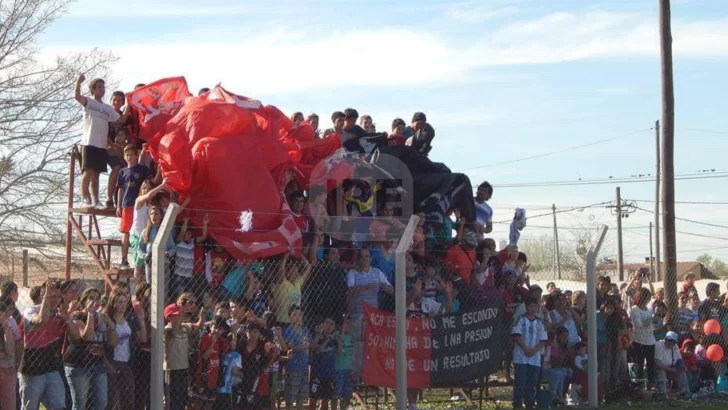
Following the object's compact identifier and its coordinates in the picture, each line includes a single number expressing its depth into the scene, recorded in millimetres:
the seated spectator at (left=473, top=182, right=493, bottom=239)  13992
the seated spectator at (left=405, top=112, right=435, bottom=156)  13859
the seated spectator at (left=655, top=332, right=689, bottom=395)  15141
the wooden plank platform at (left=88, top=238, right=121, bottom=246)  12779
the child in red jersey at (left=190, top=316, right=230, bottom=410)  10289
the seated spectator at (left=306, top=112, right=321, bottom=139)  13852
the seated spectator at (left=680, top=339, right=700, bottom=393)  15484
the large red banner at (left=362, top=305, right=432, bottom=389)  11484
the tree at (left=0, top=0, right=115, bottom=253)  24500
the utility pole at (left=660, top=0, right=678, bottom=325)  17734
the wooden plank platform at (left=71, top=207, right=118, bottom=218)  12336
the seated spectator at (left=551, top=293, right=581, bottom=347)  13742
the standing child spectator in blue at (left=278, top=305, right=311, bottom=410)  11086
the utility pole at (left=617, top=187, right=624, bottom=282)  40219
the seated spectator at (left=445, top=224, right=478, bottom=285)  13031
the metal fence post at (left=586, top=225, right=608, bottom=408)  12781
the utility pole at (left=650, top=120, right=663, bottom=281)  36478
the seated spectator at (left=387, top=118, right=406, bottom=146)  13898
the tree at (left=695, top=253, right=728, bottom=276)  72975
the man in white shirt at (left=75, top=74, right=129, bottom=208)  12086
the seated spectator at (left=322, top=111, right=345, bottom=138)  13633
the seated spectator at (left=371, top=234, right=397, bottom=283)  12344
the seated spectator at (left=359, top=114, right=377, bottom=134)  14086
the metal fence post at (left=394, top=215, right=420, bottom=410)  10750
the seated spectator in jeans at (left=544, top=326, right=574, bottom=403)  13391
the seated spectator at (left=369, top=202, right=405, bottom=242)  12453
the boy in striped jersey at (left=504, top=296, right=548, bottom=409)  12805
